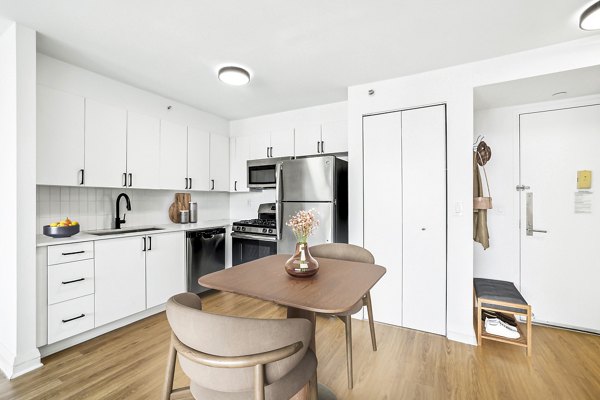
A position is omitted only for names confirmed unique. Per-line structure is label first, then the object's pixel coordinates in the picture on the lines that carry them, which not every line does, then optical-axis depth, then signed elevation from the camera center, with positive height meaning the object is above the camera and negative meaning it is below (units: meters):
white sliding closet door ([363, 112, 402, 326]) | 2.74 -0.07
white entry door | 2.57 -0.21
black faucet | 3.08 -0.16
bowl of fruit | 2.26 -0.26
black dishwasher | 3.32 -0.71
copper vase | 1.49 -0.36
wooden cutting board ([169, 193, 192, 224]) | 3.77 -0.09
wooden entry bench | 2.22 -0.90
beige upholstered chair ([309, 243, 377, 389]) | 2.03 -0.43
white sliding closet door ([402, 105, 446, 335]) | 2.56 -0.19
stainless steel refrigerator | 2.96 +0.04
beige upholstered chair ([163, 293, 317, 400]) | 0.91 -0.54
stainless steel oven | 3.46 -0.53
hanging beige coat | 2.66 -0.19
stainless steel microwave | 3.78 +0.38
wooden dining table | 1.14 -0.43
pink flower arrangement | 1.52 -0.14
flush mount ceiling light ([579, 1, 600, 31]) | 1.70 +1.19
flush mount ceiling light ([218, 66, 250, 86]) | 2.56 +1.19
